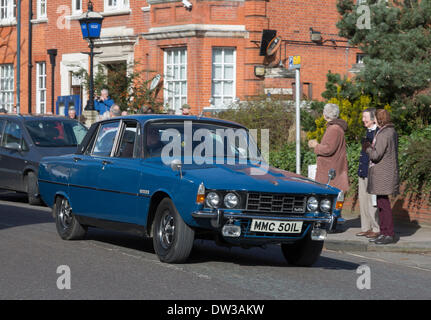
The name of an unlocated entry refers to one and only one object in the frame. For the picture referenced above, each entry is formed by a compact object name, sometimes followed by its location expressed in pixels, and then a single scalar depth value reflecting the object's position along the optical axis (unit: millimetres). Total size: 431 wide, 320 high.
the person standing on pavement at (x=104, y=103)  22031
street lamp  22516
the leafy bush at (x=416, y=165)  14227
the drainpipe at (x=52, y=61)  30156
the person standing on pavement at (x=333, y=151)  13281
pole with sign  14312
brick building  27125
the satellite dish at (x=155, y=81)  28031
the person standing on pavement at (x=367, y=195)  12953
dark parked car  17359
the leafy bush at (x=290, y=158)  17406
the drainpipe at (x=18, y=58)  33469
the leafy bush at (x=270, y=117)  20719
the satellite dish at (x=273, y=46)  27266
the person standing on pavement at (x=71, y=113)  22372
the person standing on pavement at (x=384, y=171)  12336
